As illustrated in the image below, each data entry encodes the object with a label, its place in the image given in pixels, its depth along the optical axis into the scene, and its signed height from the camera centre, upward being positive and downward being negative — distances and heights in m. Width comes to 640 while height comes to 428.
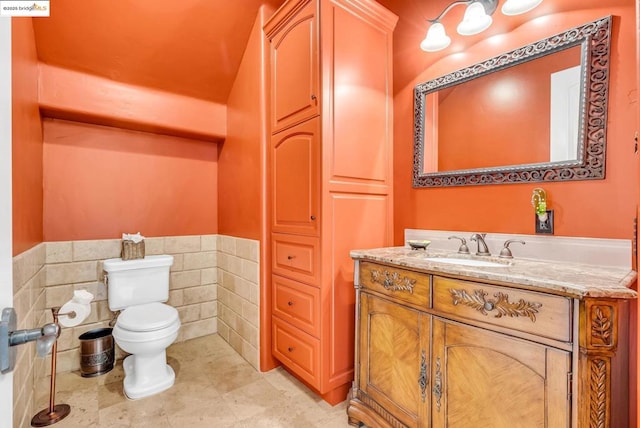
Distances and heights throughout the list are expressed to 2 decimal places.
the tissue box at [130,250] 2.34 -0.32
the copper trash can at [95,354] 2.18 -1.07
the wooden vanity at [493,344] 0.86 -0.49
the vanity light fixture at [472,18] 1.39 +0.99
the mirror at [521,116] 1.28 +0.50
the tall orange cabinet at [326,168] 1.75 +0.27
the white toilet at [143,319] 1.89 -0.73
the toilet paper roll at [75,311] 1.52 -0.54
